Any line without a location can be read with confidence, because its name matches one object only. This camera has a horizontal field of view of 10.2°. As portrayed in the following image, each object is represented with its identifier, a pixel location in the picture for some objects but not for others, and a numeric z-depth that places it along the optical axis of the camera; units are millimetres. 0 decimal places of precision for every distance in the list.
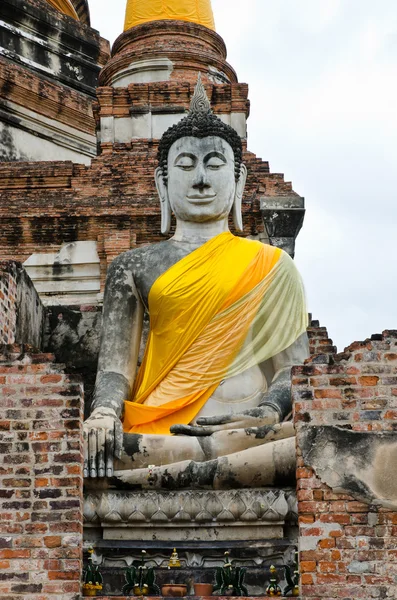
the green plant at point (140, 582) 12709
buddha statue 15059
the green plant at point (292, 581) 12614
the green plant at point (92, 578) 12543
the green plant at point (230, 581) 12579
